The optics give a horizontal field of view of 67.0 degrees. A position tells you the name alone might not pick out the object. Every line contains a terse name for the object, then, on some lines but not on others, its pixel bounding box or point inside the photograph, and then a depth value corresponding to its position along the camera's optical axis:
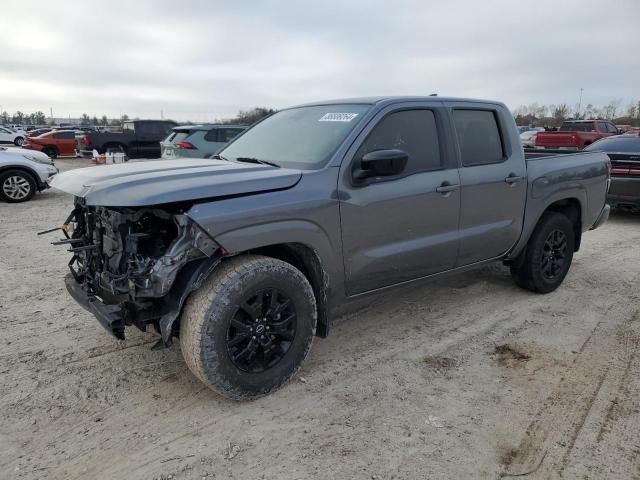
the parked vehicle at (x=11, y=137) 30.36
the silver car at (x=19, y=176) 10.06
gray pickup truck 2.74
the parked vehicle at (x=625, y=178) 8.59
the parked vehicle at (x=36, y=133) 32.50
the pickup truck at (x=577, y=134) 18.19
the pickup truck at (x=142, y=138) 20.31
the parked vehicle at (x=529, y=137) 22.53
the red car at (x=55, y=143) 23.84
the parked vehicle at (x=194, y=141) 11.84
